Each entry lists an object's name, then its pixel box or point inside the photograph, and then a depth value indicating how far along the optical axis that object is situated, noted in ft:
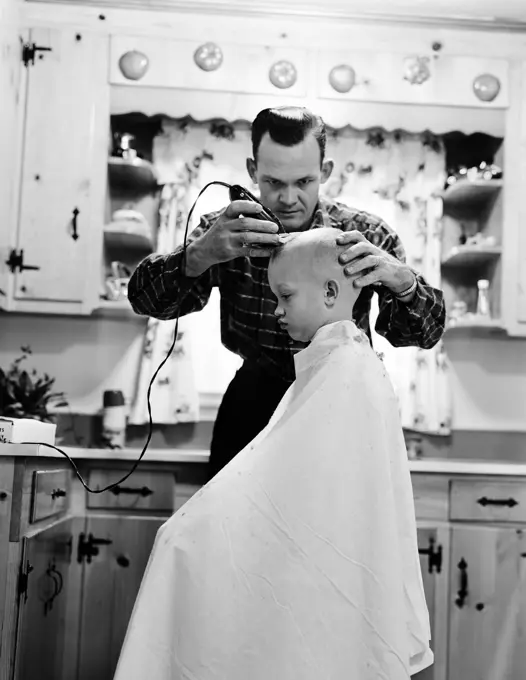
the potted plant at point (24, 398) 8.99
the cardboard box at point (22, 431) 5.84
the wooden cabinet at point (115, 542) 8.30
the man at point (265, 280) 5.23
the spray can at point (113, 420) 9.77
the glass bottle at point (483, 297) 10.34
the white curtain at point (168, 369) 10.15
